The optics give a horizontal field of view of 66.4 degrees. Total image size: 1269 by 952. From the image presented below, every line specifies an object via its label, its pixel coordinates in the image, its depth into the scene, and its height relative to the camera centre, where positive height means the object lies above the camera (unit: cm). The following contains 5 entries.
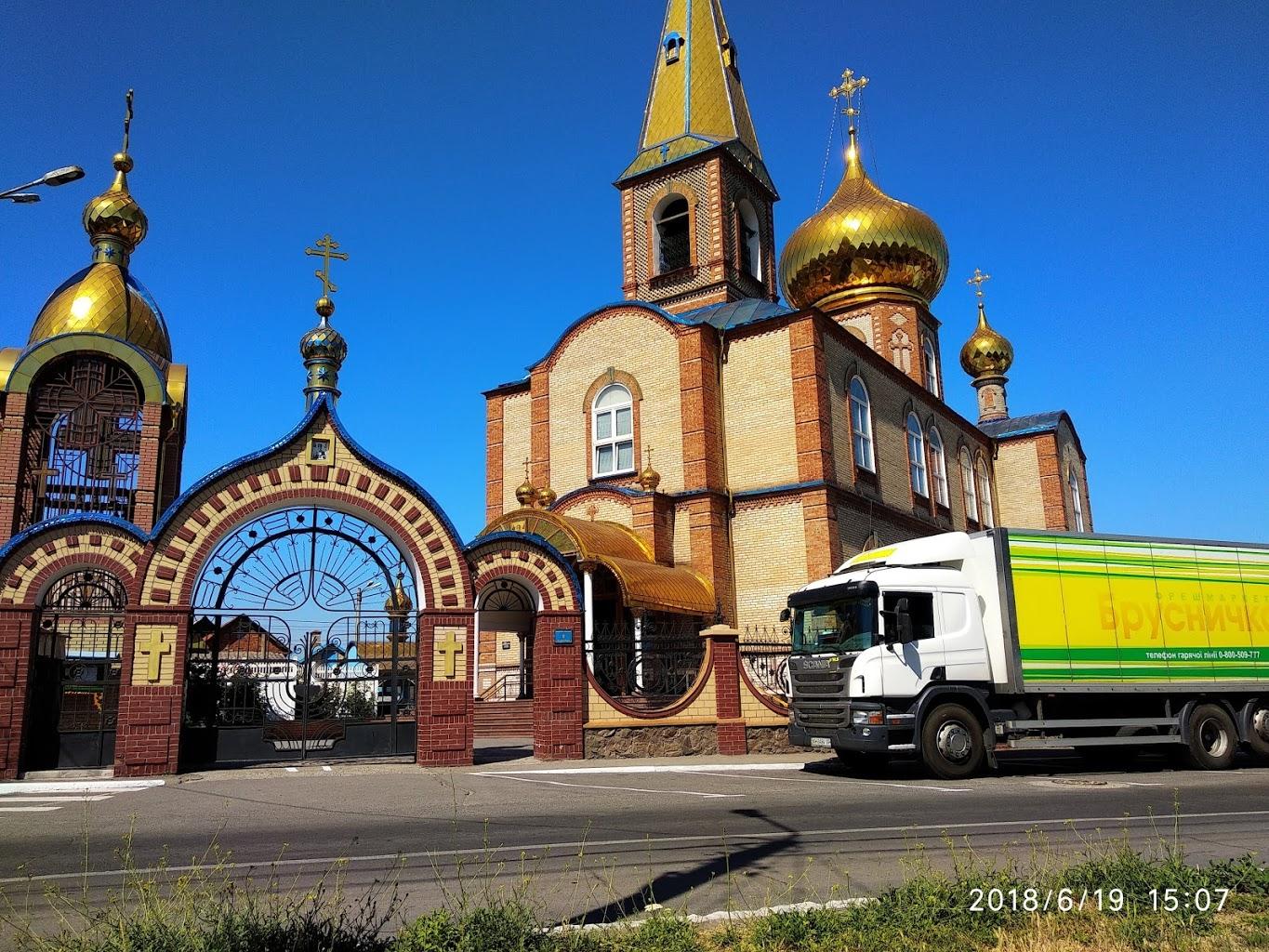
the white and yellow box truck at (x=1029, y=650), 1290 +40
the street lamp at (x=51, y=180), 967 +512
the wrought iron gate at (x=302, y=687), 1462 +13
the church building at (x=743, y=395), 2255 +764
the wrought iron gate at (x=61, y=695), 1378 +6
